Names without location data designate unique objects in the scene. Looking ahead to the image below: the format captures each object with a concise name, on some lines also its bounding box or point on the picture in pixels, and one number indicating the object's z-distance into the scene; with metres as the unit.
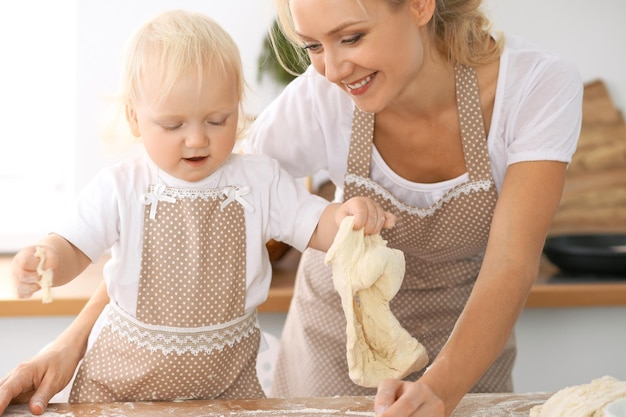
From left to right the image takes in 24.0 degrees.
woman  1.69
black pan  2.56
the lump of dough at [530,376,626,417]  1.60
